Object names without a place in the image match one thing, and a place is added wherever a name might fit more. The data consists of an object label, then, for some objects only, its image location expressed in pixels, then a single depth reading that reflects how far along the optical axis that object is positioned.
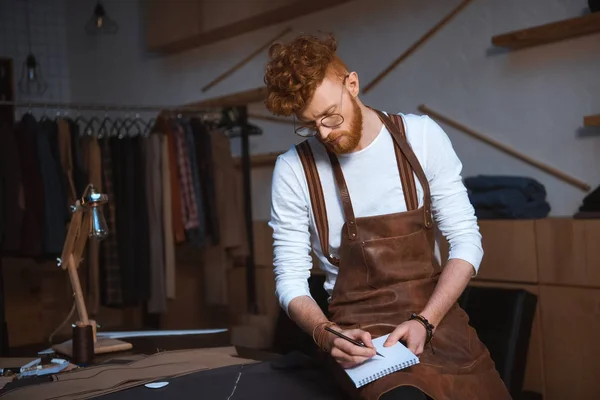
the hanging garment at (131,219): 4.54
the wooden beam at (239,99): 5.16
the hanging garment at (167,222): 4.61
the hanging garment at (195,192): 4.69
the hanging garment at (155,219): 4.61
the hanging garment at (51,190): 4.21
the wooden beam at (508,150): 3.64
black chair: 3.20
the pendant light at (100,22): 6.41
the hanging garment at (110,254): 4.50
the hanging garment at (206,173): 4.74
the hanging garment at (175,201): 4.65
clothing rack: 4.95
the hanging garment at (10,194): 4.12
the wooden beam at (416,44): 4.14
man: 1.75
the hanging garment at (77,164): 4.40
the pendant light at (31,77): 7.02
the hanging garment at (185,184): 4.67
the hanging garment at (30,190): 4.18
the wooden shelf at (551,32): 3.33
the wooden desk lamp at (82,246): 2.32
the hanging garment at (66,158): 4.36
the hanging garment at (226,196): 4.77
